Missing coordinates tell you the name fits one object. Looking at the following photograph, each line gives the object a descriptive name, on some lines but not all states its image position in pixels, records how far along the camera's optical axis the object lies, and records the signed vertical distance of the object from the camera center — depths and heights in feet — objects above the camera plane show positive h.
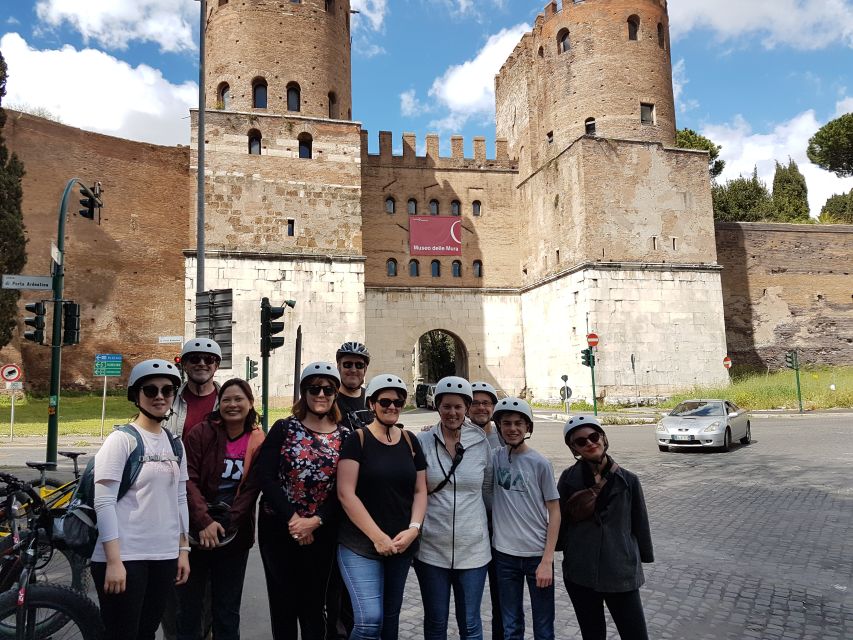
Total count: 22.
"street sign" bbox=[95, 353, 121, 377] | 59.88 +2.83
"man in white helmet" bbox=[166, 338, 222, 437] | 13.17 +0.08
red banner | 99.45 +23.11
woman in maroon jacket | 11.37 -2.02
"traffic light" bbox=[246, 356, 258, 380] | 60.38 +2.09
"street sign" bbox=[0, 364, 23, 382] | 50.42 +1.91
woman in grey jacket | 11.25 -2.49
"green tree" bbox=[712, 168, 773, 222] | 157.95 +43.22
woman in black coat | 10.70 -2.74
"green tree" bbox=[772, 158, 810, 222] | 159.33 +45.68
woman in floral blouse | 10.91 -1.98
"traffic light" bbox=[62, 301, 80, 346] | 35.73 +4.03
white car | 43.96 -3.52
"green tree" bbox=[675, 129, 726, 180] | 154.81 +56.77
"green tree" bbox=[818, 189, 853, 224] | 156.66 +41.07
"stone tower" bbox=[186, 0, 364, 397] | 80.48 +27.23
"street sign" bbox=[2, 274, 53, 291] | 33.55 +6.08
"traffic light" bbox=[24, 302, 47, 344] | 34.58 +4.04
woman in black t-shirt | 10.55 -2.20
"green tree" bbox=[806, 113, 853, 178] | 159.63 +57.14
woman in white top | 9.72 -1.97
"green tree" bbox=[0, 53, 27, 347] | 69.51 +18.02
